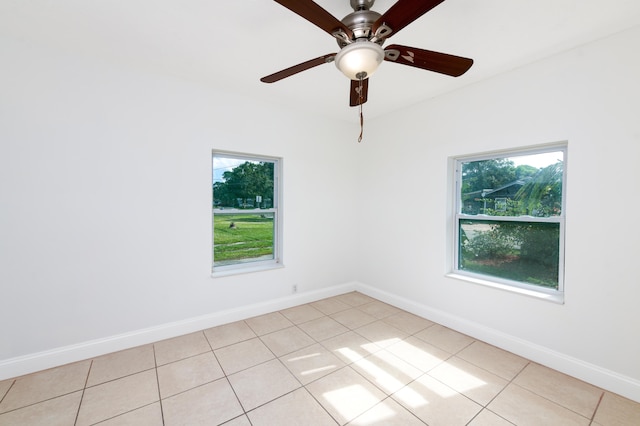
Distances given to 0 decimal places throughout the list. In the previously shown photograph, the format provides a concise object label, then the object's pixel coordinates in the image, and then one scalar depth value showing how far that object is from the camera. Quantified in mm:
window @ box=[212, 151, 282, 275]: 3125
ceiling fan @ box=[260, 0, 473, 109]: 1257
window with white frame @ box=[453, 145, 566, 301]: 2381
